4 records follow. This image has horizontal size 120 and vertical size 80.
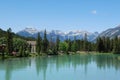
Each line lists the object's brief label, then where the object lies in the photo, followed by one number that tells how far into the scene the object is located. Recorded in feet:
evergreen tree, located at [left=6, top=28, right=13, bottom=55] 197.61
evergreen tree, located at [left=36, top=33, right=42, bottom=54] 252.64
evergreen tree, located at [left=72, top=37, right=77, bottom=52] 338.38
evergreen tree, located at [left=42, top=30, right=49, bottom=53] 263.81
